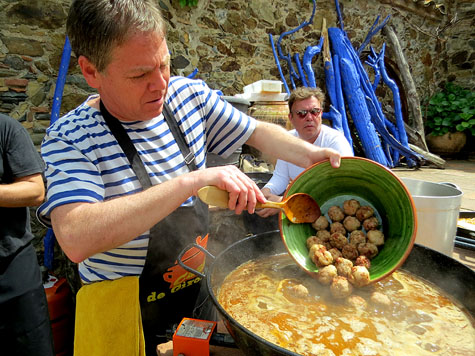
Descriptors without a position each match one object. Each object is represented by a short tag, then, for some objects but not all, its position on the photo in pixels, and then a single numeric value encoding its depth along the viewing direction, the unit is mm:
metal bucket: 1663
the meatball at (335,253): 1552
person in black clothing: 2072
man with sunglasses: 3490
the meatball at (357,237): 1594
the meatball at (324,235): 1624
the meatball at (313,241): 1599
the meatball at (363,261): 1493
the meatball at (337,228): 1644
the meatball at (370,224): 1620
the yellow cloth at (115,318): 1375
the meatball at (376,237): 1574
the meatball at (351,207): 1673
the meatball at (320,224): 1667
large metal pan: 1128
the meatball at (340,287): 1414
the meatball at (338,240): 1608
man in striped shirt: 1163
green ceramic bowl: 1444
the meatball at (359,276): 1410
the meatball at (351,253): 1570
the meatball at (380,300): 1434
